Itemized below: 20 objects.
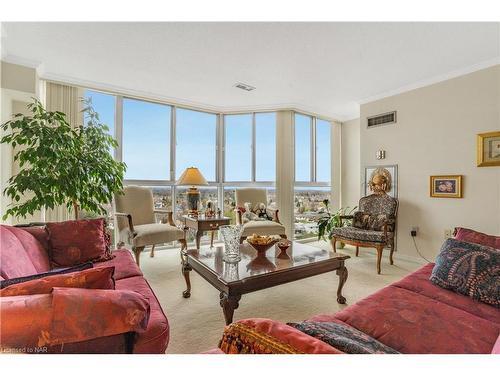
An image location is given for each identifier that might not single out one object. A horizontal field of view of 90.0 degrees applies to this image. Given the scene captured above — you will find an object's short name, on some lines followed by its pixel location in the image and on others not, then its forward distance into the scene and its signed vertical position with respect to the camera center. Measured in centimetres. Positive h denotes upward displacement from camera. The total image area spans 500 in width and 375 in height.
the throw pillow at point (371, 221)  333 -47
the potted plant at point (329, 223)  413 -60
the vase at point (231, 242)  215 -47
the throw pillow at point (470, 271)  139 -50
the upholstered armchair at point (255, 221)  366 -46
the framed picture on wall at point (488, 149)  282 +44
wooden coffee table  170 -63
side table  347 -50
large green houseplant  227 +22
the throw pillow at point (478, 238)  170 -36
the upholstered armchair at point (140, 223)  291 -47
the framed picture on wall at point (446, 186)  312 +1
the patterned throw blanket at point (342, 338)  70 -45
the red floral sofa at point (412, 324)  67 -64
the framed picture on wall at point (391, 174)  378 +20
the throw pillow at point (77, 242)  186 -42
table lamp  365 +7
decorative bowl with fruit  225 -50
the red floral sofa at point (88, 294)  76 -48
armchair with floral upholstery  312 -53
